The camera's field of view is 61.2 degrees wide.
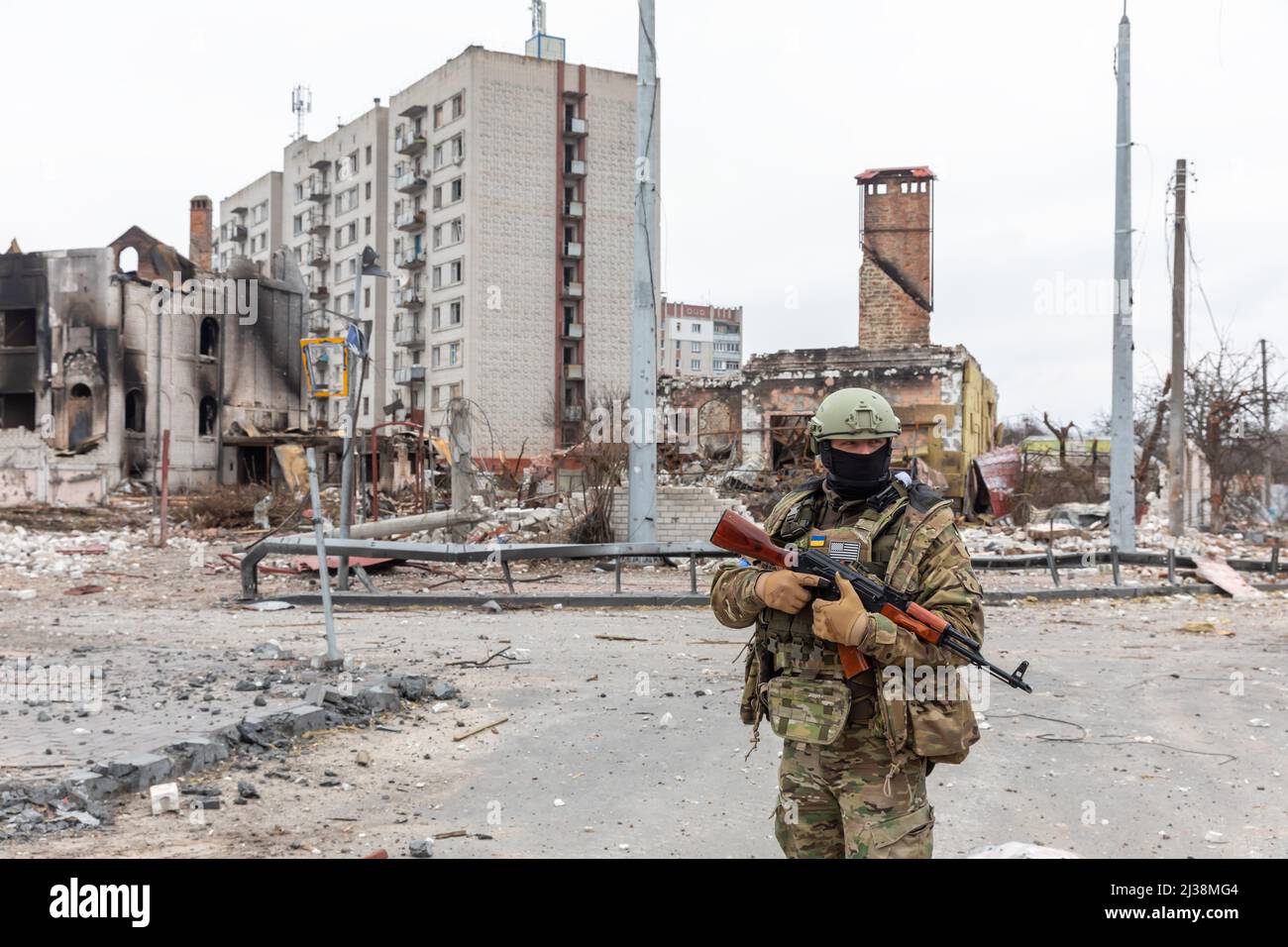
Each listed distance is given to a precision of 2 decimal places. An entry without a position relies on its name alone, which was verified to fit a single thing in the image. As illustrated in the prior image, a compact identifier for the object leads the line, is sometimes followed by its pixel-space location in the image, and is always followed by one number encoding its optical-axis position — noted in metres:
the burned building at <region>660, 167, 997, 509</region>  32.84
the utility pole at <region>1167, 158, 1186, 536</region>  22.09
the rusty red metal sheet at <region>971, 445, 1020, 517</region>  25.22
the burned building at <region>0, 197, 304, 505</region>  35.59
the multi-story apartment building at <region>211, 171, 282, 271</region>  70.62
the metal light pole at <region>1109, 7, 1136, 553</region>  15.52
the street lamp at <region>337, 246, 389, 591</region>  12.69
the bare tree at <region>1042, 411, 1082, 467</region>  29.10
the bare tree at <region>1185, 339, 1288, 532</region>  26.28
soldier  3.16
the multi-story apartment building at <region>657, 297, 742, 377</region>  114.50
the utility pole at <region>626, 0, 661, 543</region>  15.76
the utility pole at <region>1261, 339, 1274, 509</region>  26.83
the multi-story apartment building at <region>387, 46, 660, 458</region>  51.03
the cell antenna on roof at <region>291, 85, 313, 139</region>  68.75
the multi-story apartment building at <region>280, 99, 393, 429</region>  59.47
